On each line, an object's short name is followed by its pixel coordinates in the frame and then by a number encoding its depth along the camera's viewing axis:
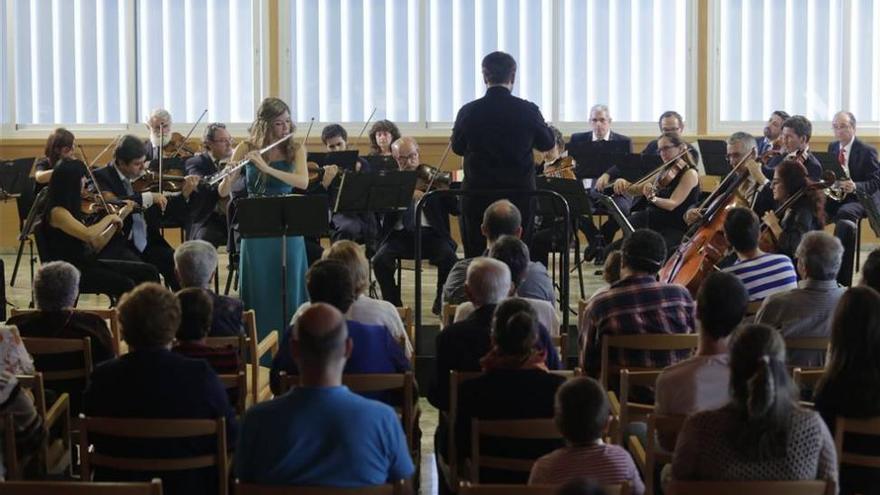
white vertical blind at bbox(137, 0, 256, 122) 12.46
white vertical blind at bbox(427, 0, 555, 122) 12.53
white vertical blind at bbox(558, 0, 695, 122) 12.52
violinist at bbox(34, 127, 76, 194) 8.06
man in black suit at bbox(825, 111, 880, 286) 8.70
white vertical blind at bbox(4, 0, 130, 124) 12.41
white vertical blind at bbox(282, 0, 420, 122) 12.48
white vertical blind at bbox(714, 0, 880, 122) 12.40
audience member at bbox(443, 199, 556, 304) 5.57
